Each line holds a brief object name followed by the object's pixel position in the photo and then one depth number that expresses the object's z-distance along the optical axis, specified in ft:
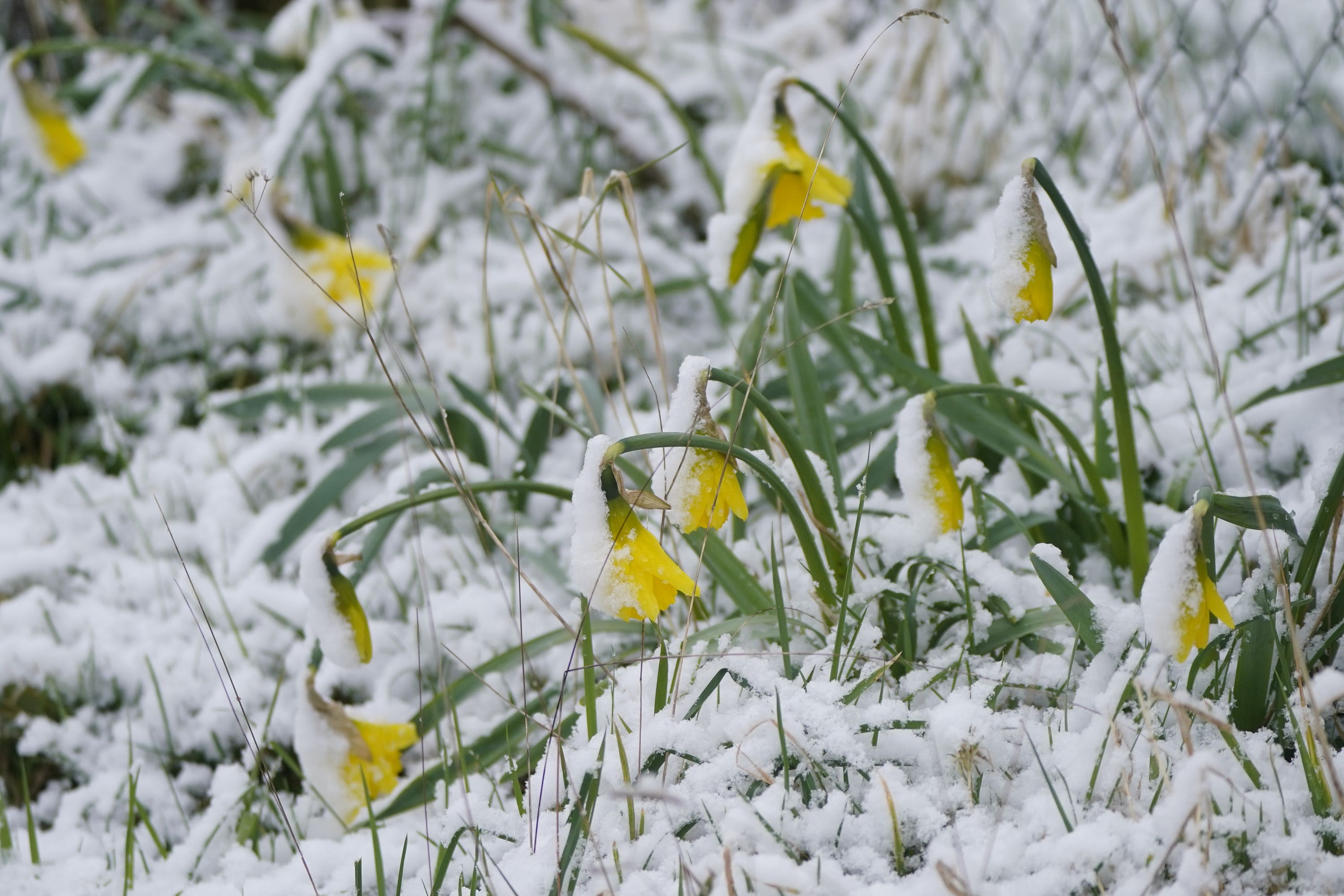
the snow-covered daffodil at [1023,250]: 11.01
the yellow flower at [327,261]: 12.52
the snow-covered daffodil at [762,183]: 11.42
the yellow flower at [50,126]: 13.79
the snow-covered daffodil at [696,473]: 10.98
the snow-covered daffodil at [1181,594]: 10.86
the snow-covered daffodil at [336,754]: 11.35
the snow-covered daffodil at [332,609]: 11.18
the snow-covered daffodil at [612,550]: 10.91
